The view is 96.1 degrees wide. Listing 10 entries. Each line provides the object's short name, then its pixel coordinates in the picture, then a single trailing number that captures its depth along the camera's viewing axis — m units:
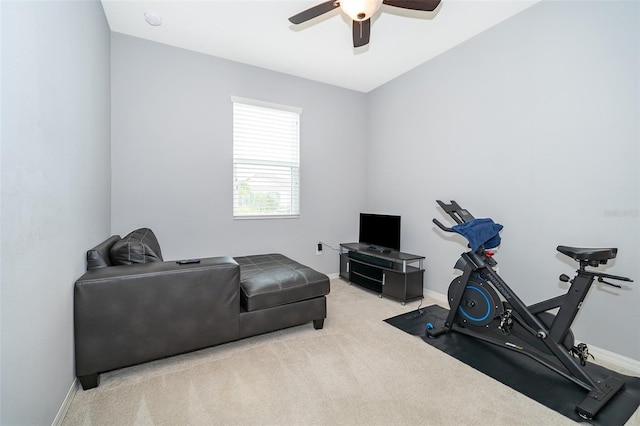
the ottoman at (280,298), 2.33
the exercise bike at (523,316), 1.83
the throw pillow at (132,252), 2.12
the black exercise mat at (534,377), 1.67
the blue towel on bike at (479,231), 2.34
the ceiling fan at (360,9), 1.82
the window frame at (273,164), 3.66
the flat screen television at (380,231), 3.73
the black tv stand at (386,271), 3.36
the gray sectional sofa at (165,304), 1.80
